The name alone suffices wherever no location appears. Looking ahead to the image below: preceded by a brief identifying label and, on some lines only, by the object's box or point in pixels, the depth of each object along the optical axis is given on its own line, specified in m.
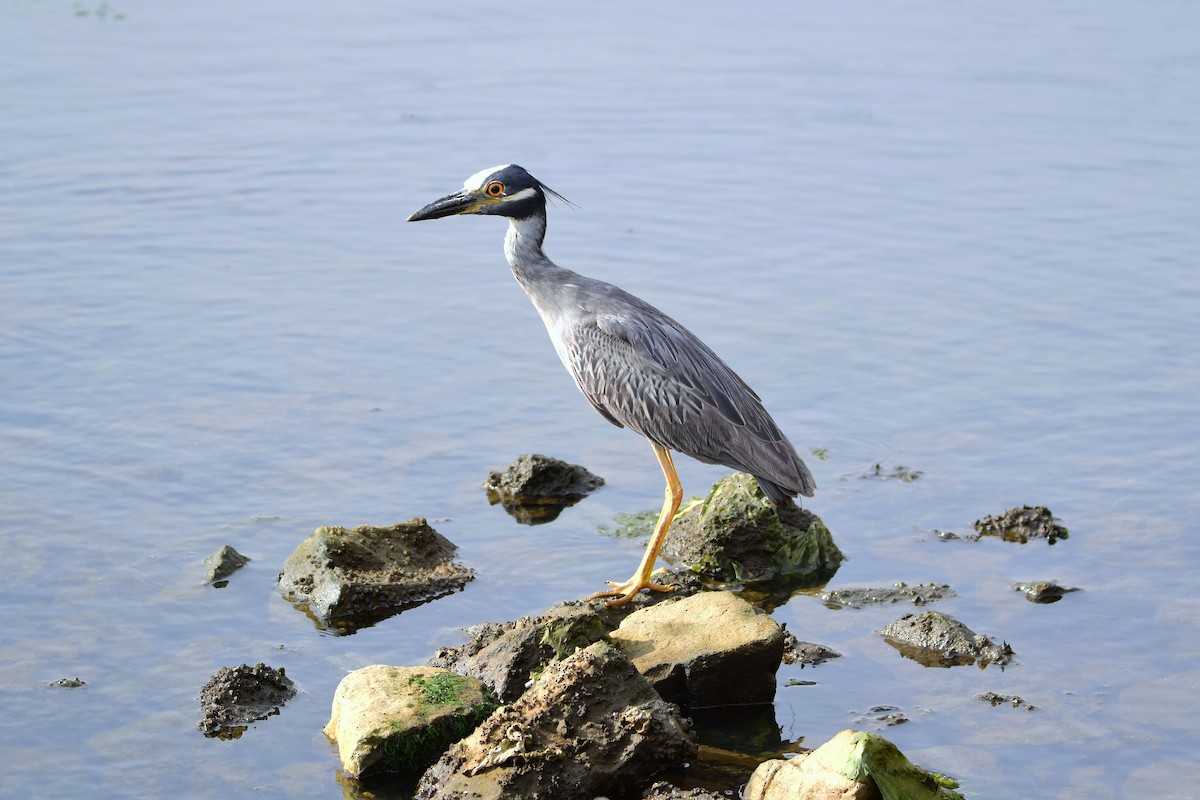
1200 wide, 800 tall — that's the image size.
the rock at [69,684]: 15.18
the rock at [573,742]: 13.04
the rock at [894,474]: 20.95
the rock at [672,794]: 13.04
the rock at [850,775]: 12.13
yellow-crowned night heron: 17.39
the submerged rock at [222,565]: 17.58
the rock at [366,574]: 16.94
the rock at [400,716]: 13.59
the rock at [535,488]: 19.98
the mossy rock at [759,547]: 18.33
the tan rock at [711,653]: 14.92
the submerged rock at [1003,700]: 15.31
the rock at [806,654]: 16.14
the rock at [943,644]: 16.17
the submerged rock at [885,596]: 17.52
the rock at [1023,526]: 19.27
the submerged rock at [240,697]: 14.52
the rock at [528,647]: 14.84
